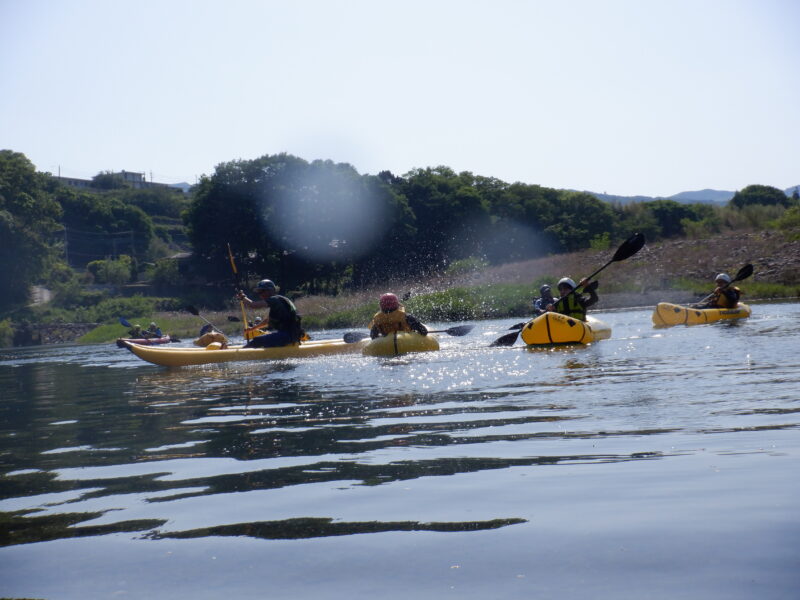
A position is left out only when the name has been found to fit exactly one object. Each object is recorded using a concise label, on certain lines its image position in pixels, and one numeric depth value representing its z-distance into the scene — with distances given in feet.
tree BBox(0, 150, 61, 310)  158.10
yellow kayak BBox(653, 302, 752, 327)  54.13
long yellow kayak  44.55
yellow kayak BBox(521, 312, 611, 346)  41.45
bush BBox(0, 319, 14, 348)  135.85
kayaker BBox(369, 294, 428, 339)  43.65
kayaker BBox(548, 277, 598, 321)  46.11
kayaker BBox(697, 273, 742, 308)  55.42
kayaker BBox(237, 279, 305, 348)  45.01
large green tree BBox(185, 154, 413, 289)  155.84
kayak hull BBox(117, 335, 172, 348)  73.36
